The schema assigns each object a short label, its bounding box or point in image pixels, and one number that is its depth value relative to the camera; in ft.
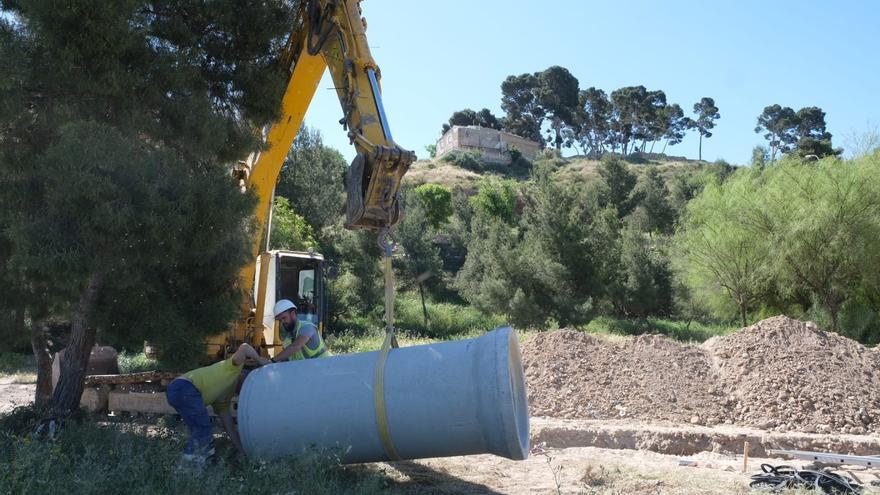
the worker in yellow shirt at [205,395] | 22.23
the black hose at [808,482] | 22.91
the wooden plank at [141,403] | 33.32
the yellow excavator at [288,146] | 23.94
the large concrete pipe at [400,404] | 19.62
